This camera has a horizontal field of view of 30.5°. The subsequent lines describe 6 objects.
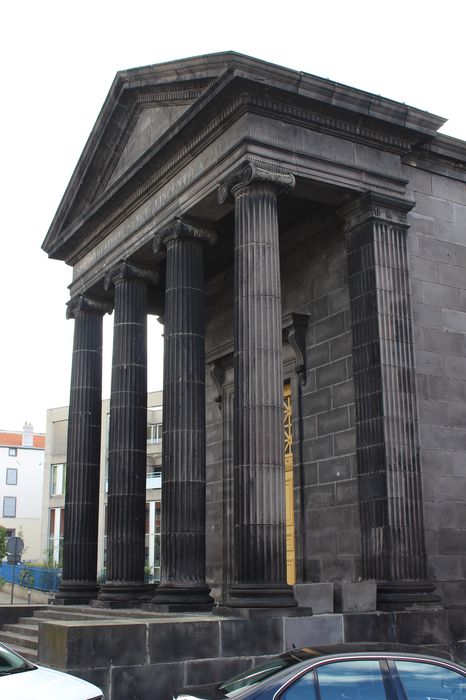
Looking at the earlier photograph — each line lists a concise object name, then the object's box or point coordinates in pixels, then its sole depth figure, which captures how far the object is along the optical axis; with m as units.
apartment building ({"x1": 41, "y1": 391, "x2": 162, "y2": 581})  61.19
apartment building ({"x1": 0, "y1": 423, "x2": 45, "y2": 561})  96.81
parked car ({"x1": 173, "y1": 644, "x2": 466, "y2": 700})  6.97
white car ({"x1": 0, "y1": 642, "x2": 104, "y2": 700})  8.70
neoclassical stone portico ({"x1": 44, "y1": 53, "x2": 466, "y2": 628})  15.49
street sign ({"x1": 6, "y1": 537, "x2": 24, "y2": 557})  28.47
